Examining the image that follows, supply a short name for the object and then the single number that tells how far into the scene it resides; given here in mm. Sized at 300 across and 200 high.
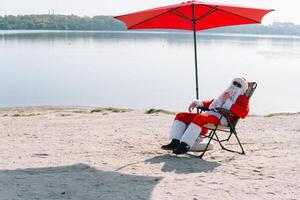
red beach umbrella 7116
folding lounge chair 6523
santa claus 6441
